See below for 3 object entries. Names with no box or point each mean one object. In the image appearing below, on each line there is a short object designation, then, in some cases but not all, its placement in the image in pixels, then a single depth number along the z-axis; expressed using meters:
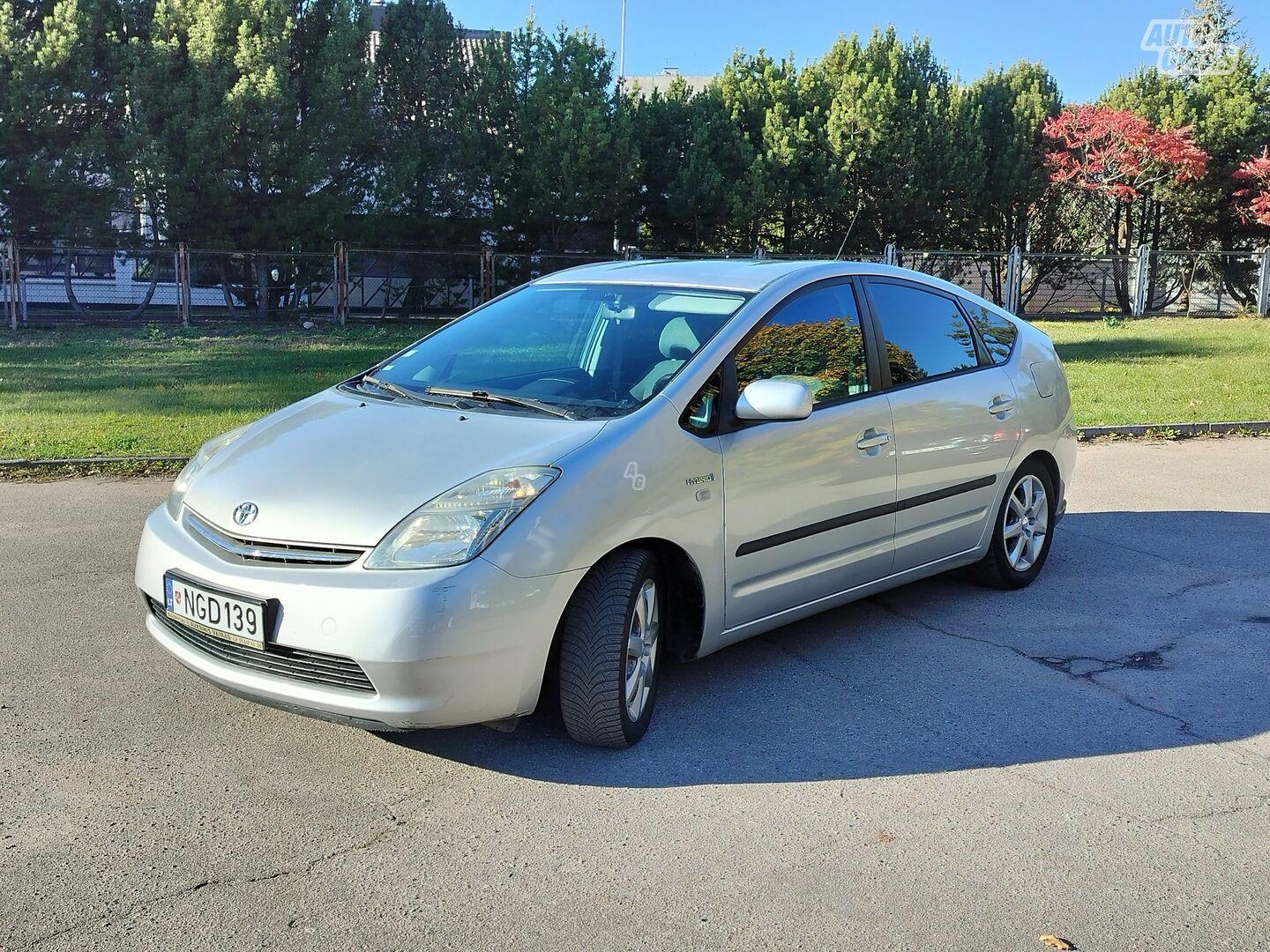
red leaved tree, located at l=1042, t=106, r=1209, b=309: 27.47
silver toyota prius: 3.60
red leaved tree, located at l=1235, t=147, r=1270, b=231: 27.48
